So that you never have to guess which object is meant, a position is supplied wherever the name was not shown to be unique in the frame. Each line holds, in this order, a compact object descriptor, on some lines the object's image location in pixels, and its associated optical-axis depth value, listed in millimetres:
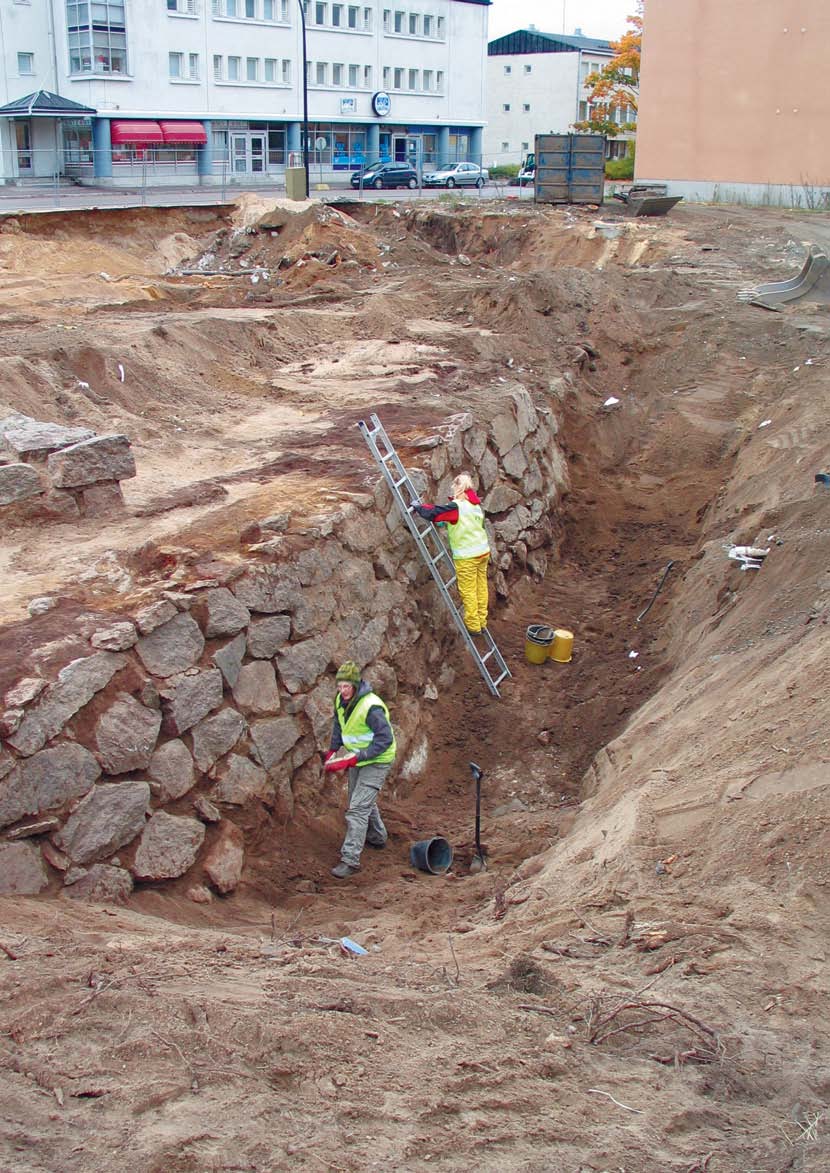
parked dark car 46125
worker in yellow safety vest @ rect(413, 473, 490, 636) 11289
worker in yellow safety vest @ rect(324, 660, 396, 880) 8547
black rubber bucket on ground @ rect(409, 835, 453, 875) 8938
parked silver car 48062
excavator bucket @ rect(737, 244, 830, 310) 19547
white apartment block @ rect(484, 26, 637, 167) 70562
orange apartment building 33688
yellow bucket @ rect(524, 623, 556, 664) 12508
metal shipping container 31578
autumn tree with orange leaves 57094
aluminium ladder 11352
